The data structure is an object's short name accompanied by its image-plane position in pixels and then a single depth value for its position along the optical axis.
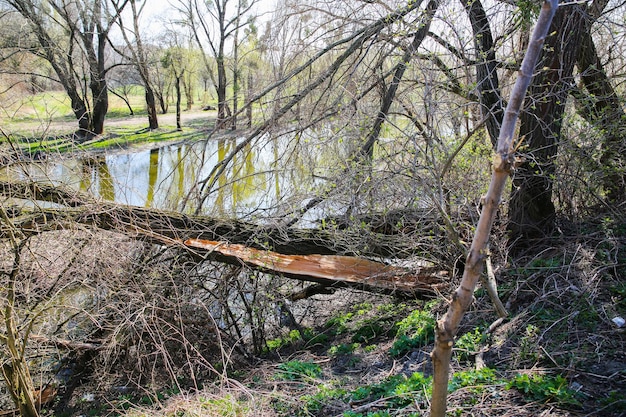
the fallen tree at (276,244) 5.73
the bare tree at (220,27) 23.69
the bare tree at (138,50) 21.48
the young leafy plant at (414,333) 4.94
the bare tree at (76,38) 19.17
